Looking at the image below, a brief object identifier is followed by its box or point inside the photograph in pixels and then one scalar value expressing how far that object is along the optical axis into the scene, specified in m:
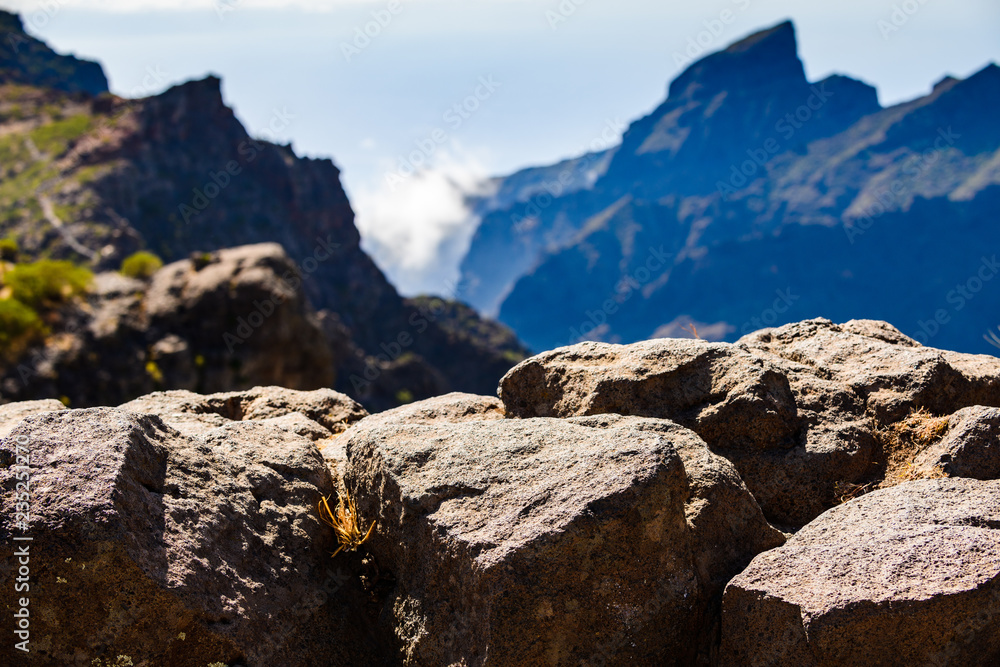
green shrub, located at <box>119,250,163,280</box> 44.88
